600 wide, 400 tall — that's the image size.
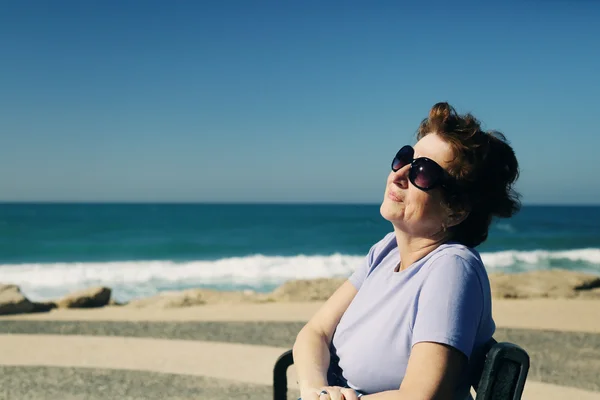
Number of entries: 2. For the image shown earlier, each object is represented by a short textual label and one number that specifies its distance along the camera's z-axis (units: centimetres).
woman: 169
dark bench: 171
